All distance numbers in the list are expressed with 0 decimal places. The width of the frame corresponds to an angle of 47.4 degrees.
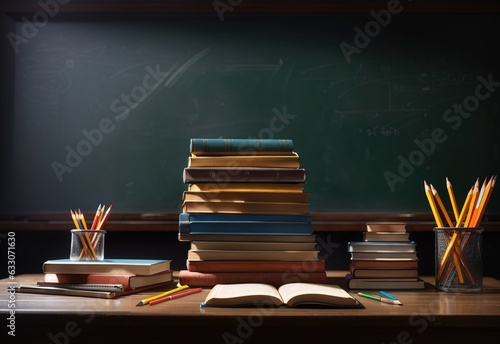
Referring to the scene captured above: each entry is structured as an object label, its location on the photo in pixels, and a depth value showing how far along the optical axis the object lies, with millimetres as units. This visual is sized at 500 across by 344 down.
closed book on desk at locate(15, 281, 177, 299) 1301
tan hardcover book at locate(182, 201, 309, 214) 1518
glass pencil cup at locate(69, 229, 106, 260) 1595
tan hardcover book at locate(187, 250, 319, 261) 1487
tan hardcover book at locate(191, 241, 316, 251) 1494
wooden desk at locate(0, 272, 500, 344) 1113
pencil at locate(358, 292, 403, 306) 1240
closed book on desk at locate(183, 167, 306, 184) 1523
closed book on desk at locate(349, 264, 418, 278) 1495
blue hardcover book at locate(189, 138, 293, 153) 1556
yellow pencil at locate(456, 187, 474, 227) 1484
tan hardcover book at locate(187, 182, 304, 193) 1527
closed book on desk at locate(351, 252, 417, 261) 1504
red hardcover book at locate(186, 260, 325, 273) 1485
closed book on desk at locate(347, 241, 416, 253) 1519
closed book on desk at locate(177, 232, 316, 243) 1499
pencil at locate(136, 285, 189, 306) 1210
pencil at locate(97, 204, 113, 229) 1660
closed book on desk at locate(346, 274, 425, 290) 1479
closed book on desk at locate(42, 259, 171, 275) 1420
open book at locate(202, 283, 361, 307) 1187
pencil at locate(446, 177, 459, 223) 1508
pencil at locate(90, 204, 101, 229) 1649
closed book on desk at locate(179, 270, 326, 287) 1476
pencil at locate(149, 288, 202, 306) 1226
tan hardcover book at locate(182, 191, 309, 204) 1520
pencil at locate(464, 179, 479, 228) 1479
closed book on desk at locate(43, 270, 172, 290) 1385
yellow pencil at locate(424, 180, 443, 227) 1497
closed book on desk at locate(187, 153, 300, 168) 1544
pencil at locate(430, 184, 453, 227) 1506
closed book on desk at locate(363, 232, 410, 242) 1561
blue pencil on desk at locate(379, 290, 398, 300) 1282
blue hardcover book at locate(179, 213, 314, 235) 1496
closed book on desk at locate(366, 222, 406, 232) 1581
